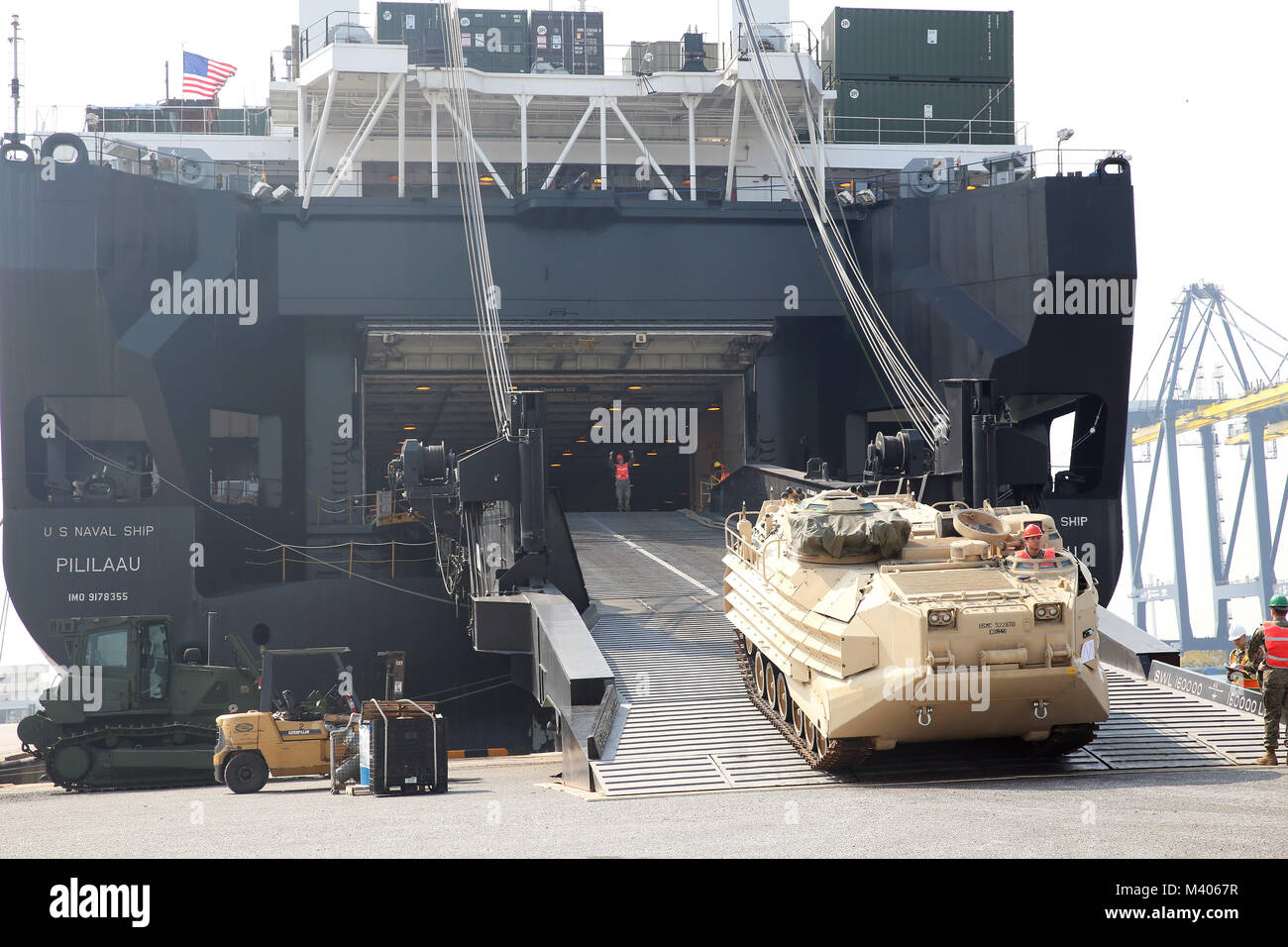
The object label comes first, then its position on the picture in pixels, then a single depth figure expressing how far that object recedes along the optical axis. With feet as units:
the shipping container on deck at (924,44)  123.54
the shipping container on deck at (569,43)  114.52
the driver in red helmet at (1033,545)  45.09
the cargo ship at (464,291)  89.20
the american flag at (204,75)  117.60
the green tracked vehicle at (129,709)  67.82
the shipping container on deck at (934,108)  123.95
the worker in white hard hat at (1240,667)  52.37
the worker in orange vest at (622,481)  114.21
